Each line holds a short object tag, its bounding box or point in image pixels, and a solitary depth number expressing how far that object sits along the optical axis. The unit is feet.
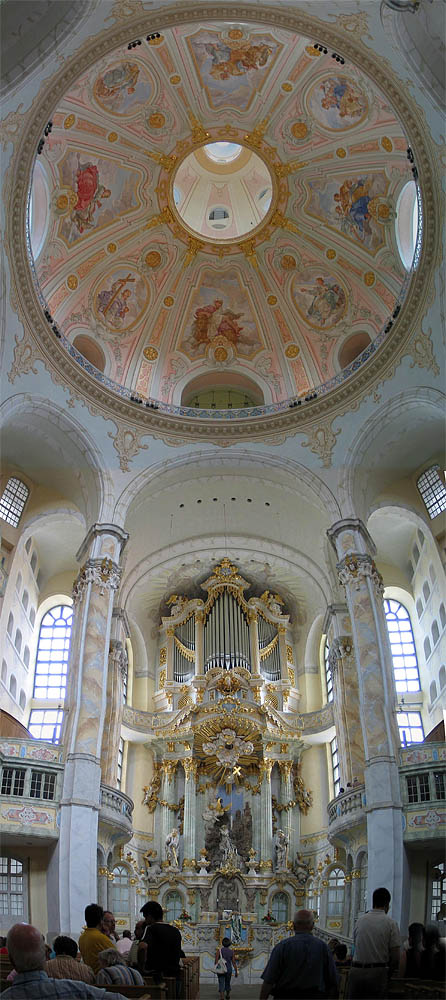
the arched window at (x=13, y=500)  82.43
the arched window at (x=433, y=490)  81.46
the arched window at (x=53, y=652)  94.68
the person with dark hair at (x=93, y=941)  25.98
